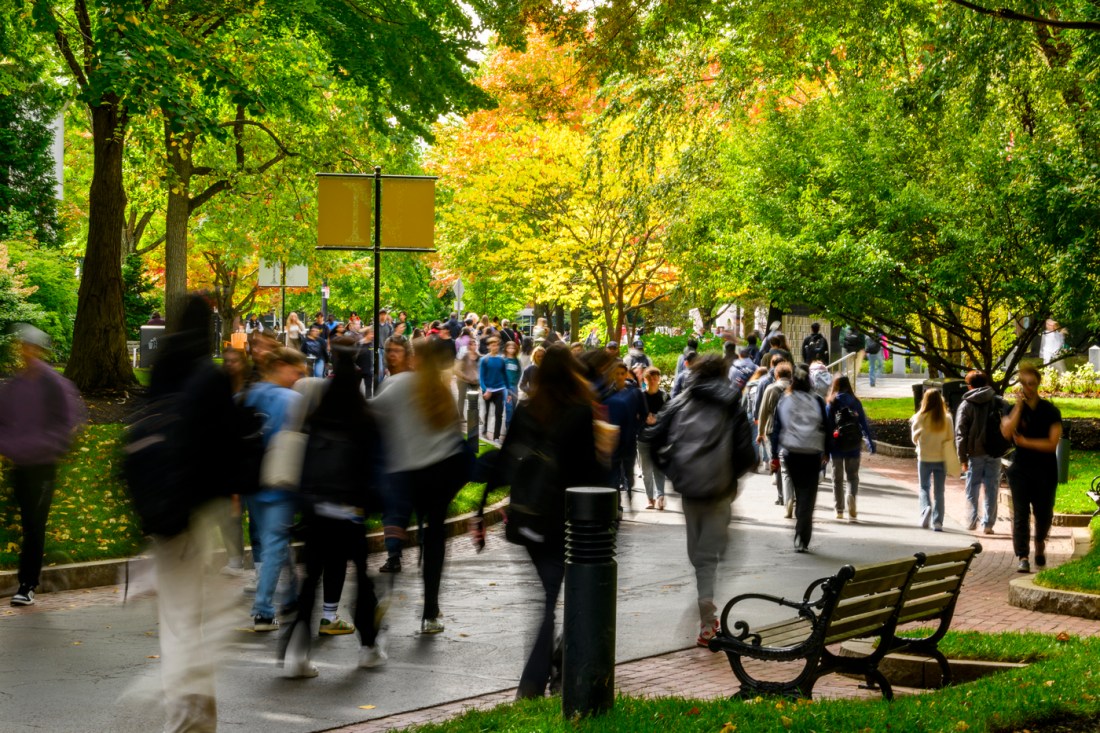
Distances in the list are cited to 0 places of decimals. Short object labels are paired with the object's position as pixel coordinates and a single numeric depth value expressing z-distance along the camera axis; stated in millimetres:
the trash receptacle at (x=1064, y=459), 17875
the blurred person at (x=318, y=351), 28156
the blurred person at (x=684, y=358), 20625
